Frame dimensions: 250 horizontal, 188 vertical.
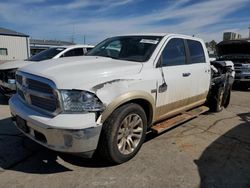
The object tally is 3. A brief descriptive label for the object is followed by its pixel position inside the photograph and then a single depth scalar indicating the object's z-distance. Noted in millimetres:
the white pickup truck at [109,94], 2217
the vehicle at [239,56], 8198
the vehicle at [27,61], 5059
